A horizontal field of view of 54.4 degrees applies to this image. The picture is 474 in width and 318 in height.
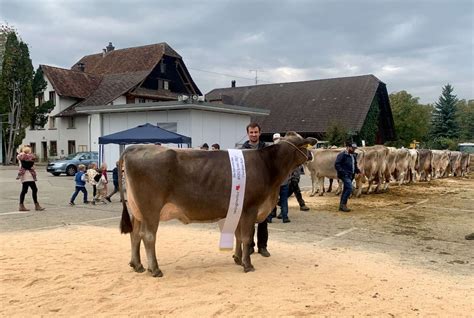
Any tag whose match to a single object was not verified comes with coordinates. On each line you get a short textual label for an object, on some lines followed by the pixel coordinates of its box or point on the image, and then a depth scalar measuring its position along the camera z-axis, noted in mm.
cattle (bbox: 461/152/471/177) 28631
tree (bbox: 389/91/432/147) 51750
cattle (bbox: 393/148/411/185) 18812
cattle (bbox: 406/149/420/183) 20344
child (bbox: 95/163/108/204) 14039
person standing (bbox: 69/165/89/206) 13602
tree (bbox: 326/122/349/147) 32188
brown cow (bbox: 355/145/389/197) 15891
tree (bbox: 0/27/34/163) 41781
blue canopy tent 16438
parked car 27375
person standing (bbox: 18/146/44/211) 12031
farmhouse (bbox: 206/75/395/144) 38094
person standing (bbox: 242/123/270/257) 7059
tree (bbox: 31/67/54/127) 43375
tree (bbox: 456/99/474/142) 69100
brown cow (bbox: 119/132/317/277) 5863
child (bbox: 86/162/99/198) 14356
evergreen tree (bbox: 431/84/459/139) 53188
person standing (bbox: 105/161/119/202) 14253
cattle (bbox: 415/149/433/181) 22203
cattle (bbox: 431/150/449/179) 24328
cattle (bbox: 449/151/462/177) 27138
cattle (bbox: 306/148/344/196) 15695
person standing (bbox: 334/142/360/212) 12328
